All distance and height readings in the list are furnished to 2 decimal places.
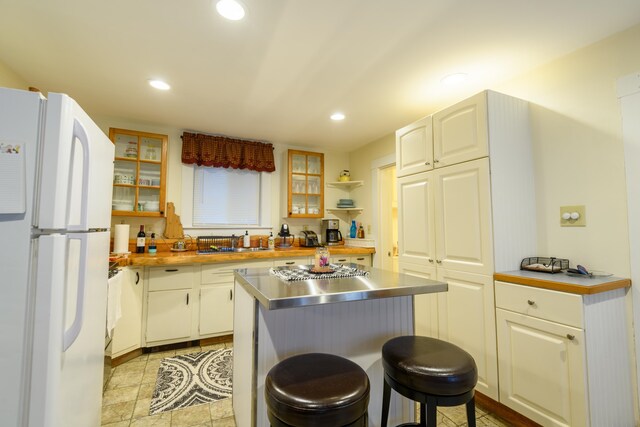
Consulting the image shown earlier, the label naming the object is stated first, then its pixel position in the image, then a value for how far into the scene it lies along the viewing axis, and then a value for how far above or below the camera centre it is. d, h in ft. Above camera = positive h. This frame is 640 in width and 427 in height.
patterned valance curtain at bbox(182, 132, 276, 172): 11.04 +3.07
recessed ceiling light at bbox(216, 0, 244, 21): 4.95 +3.90
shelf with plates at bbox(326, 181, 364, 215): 13.40 +2.05
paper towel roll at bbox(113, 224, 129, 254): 9.25 -0.35
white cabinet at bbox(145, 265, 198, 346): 8.82 -2.44
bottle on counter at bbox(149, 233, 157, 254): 10.00 -0.62
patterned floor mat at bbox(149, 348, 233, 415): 6.55 -3.96
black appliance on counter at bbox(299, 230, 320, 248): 12.73 -0.50
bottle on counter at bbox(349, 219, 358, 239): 13.61 -0.10
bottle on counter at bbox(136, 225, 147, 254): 9.92 -0.54
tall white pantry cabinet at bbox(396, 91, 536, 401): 6.21 +0.37
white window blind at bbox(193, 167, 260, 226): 11.68 +1.32
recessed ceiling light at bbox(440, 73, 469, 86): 7.22 +3.88
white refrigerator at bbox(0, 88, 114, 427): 2.88 -0.26
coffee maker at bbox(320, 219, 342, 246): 13.26 -0.19
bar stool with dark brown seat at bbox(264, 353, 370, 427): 3.07 -1.87
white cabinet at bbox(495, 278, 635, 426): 4.75 -2.32
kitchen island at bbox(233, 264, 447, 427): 4.08 -1.60
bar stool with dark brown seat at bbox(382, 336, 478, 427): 3.56 -1.89
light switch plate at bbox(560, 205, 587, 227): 5.95 +0.22
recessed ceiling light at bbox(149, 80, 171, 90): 7.59 +3.89
